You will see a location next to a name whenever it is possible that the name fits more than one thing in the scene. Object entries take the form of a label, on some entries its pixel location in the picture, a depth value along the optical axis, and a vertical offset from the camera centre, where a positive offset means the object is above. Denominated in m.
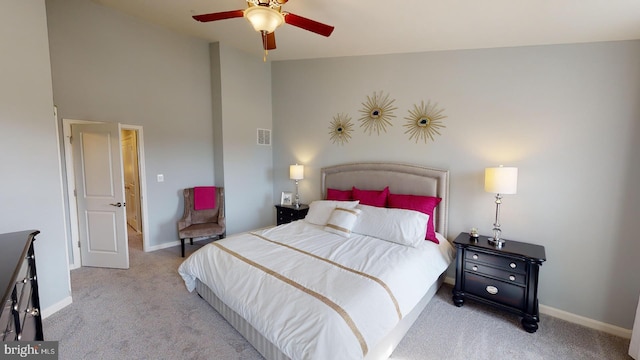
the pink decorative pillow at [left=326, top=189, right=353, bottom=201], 3.87 -0.41
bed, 1.69 -0.86
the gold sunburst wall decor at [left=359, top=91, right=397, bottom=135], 3.69 +0.74
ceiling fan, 1.94 +1.11
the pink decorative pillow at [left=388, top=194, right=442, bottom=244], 3.07 -0.45
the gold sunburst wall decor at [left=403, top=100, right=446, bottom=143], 3.32 +0.56
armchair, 4.15 -0.88
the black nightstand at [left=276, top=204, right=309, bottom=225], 4.40 -0.76
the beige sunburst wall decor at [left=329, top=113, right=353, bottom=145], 4.09 +0.58
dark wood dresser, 1.29 -0.70
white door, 3.59 -0.38
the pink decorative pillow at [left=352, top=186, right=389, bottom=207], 3.50 -0.40
